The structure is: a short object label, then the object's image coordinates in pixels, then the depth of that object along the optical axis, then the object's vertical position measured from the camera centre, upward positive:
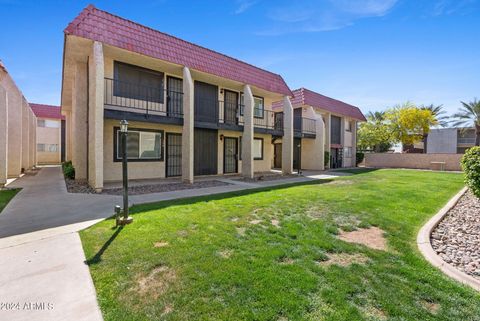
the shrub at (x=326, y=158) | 21.78 -0.29
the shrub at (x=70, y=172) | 12.49 -1.02
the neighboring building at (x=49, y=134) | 27.05 +2.15
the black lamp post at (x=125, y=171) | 5.33 -0.41
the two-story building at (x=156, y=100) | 9.47 +2.78
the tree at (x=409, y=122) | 29.66 +4.20
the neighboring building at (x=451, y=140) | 38.88 +2.64
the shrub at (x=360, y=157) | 28.09 -0.22
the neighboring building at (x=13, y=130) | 9.96 +1.22
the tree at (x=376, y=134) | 32.44 +2.86
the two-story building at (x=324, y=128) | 20.75 +2.58
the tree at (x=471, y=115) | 28.77 +5.09
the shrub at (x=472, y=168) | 6.51 -0.34
